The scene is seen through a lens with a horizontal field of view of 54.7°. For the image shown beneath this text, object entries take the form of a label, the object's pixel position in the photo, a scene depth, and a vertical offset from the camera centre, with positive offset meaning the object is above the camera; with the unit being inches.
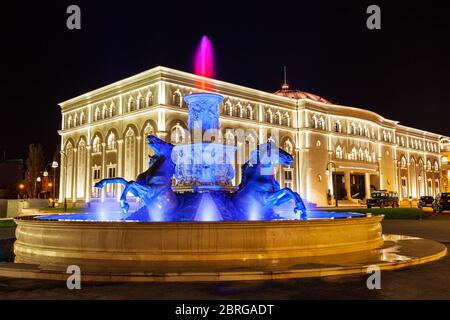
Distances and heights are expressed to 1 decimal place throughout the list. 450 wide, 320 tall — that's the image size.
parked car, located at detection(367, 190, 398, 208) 1834.4 -22.0
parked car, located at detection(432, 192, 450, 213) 1465.3 -34.8
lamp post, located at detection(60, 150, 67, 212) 2191.2 +158.9
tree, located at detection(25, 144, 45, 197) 2477.9 +195.7
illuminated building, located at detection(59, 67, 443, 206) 1733.5 +307.3
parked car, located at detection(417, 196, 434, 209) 1911.9 -27.0
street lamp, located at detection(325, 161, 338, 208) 2336.1 +137.1
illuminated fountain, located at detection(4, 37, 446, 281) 323.0 -36.2
